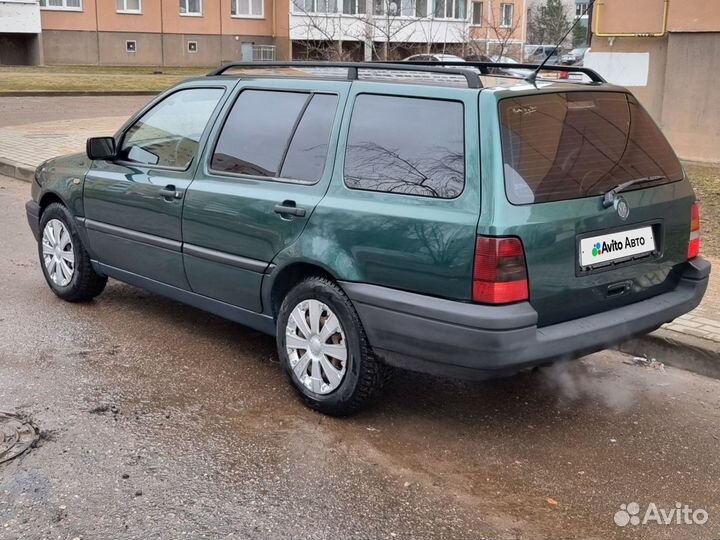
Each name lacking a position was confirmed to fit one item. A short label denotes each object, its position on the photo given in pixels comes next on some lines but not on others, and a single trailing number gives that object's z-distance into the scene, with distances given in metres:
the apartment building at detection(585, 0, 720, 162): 11.57
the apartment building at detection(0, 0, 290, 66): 42.50
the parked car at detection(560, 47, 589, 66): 22.30
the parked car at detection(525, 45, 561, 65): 20.85
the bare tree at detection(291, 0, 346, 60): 18.81
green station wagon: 3.66
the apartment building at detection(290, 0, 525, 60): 34.34
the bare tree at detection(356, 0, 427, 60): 14.47
